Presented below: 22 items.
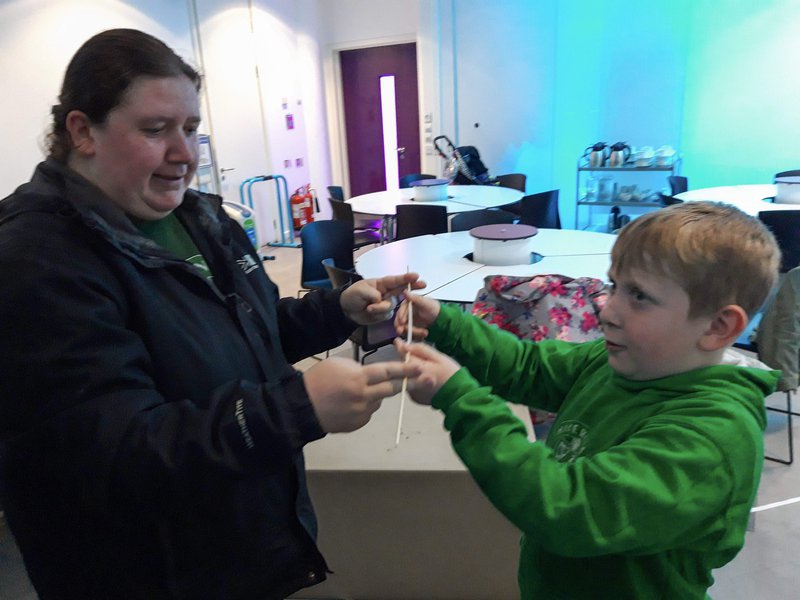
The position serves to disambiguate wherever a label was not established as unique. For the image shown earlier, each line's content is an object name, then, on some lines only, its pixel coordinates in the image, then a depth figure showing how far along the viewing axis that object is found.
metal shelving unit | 6.00
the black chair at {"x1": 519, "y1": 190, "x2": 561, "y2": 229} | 4.69
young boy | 0.77
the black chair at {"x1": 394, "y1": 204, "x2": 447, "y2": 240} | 4.27
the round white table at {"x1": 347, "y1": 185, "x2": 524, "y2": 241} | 4.70
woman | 0.79
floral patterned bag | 2.18
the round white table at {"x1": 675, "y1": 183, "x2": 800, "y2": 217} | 4.00
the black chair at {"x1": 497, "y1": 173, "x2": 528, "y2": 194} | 6.21
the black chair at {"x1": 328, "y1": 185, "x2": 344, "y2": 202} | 5.89
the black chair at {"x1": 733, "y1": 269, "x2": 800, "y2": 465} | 2.41
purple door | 7.90
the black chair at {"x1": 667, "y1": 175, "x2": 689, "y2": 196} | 5.45
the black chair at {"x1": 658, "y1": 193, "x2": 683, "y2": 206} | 4.44
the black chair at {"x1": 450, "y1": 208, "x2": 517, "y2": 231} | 4.10
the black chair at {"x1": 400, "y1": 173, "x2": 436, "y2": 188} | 6.25
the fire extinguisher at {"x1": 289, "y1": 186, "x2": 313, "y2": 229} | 7.64
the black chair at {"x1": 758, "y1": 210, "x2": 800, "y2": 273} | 3.32
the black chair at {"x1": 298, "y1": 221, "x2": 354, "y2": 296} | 4.01
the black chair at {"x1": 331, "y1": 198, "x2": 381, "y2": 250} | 4.67
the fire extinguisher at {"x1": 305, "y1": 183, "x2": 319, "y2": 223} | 7.75
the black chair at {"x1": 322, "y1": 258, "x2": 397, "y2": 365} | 3.00
